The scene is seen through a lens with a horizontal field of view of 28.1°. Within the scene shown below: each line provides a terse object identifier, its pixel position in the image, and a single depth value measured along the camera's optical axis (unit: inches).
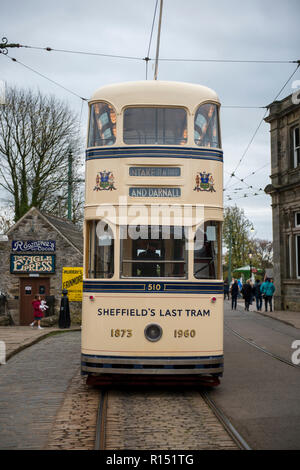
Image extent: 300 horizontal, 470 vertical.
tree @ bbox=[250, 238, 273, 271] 2641.7
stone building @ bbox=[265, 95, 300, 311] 1124.5
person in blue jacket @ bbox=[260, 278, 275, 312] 1099.9
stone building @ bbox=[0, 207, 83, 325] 1030.4
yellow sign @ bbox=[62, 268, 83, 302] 1011.9
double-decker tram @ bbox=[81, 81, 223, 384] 367.2
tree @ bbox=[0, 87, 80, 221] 1437.0
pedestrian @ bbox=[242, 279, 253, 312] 1224.8
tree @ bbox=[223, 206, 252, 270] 2409.0
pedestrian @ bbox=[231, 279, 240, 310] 1275.7
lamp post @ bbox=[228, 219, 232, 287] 2061.3
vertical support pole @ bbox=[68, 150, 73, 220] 1320.1
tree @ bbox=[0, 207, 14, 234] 1552.7
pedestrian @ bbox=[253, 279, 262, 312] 1194.6
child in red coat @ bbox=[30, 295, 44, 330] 904.3
